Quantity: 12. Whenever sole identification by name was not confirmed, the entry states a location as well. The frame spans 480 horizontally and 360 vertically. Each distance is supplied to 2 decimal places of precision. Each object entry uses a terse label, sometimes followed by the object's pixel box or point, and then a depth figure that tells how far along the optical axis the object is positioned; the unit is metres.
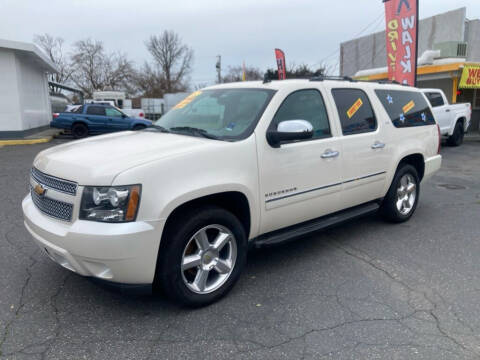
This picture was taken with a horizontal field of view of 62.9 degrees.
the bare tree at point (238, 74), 55.19
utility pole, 36.31
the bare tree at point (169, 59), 57.75
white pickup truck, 13.48
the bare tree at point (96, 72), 54.28
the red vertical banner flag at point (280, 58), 17.48
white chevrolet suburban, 2.70
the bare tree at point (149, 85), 55.81
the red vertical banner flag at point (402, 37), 11.93
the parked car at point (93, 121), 17.30
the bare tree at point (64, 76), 54.34
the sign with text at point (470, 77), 15.81
